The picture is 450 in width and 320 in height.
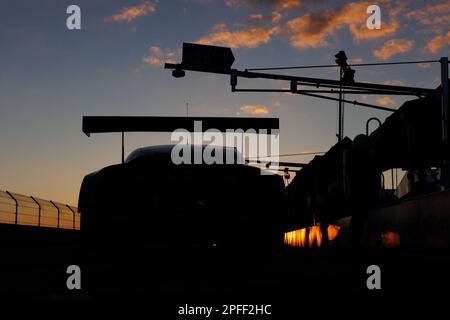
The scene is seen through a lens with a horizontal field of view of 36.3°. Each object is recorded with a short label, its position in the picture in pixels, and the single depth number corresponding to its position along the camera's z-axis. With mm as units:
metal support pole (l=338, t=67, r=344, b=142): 37297
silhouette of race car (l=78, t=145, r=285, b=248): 6410
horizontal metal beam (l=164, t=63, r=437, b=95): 24322
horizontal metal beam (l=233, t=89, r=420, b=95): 26578
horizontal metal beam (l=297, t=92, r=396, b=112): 27381
